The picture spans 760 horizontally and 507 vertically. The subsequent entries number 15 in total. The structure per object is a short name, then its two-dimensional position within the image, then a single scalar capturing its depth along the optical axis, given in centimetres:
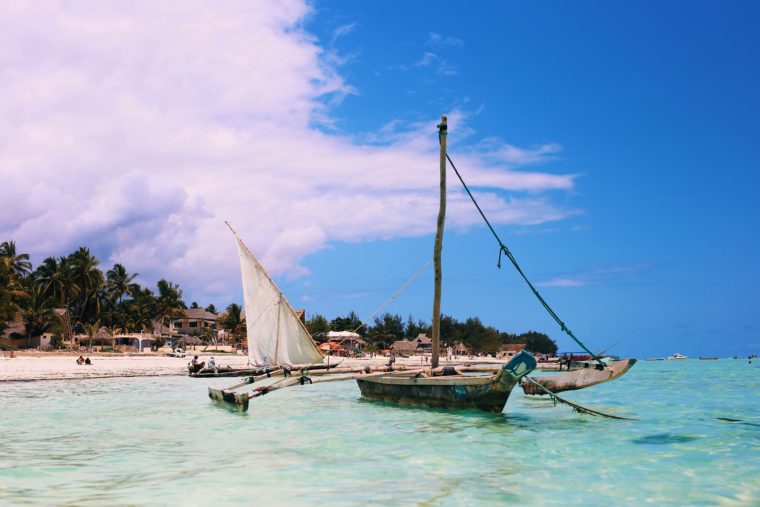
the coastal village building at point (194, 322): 10950
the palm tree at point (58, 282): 6981
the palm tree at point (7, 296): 5783
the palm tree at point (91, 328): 7162
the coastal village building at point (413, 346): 9794
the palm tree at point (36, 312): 6650
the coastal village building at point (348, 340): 8261
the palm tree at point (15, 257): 6938
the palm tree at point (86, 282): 7406
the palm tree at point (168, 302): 9219
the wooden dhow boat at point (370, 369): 1647
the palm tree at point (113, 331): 7426
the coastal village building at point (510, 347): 12495
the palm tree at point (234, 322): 9125
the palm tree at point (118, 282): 8700
